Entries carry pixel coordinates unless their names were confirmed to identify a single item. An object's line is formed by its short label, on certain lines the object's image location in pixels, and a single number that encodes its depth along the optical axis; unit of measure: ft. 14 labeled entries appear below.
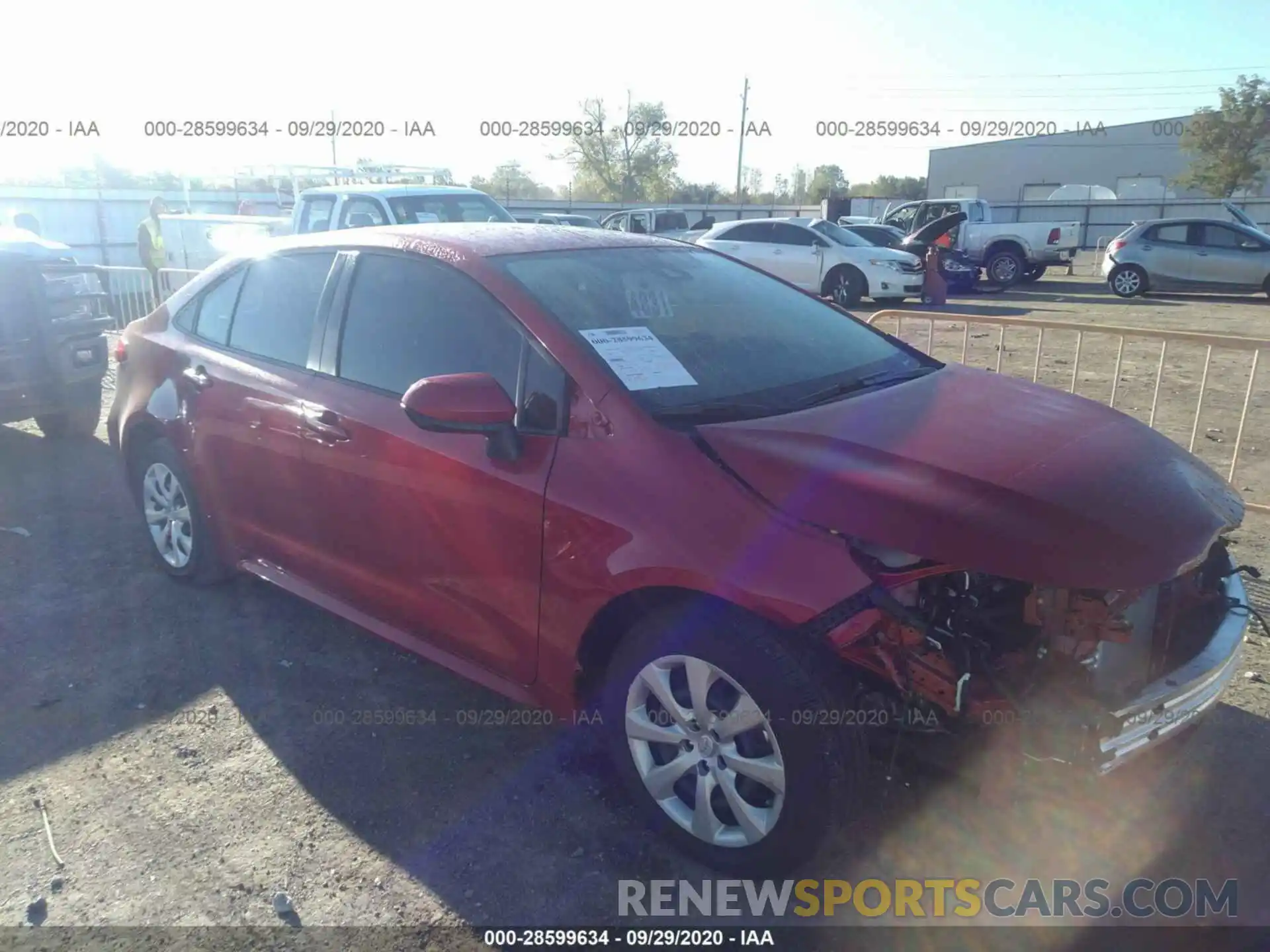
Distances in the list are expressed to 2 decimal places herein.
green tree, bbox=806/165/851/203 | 195.31
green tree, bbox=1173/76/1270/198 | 119.75
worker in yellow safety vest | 45.68
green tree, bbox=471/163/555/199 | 169.48
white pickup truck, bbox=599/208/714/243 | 71.67
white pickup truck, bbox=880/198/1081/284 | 68.44
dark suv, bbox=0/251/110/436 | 21.20
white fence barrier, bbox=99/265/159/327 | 37.06
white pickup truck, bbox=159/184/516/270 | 35.88
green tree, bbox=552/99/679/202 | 173.78
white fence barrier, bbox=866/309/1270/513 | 17.25
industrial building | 148.97
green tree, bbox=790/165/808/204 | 222.48
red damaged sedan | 7.81
